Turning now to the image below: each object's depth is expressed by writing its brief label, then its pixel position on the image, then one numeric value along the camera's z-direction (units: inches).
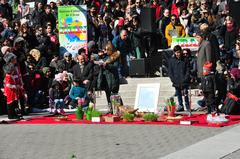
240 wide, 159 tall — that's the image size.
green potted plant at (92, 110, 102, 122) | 761.0
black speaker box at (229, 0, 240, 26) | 967.0
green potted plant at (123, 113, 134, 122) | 750.5
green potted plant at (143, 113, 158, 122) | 743.3
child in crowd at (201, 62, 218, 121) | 776.3
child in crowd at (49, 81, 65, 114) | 855.1
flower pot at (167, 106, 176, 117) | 762.2
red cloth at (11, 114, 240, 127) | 718.1
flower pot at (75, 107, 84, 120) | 789.2
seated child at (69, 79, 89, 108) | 861.8
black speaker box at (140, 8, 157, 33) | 1025.5
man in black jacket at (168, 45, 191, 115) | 832.9
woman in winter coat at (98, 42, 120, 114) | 840.9
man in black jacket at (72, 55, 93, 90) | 875.4
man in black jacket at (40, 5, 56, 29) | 1120.2
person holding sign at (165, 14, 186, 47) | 1003.8
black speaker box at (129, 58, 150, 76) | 981.8
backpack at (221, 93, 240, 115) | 770.2
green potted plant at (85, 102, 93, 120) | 775.7
